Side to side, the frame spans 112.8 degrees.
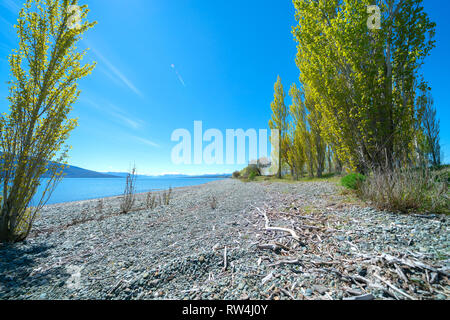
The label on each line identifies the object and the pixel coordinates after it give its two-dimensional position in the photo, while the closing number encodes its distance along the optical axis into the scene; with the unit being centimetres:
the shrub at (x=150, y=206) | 669
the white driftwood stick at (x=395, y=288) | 130
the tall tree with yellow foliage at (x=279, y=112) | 1705
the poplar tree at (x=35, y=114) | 326
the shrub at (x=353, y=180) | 474
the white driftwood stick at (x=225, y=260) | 202
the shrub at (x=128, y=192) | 621
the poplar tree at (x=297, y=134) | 1575
